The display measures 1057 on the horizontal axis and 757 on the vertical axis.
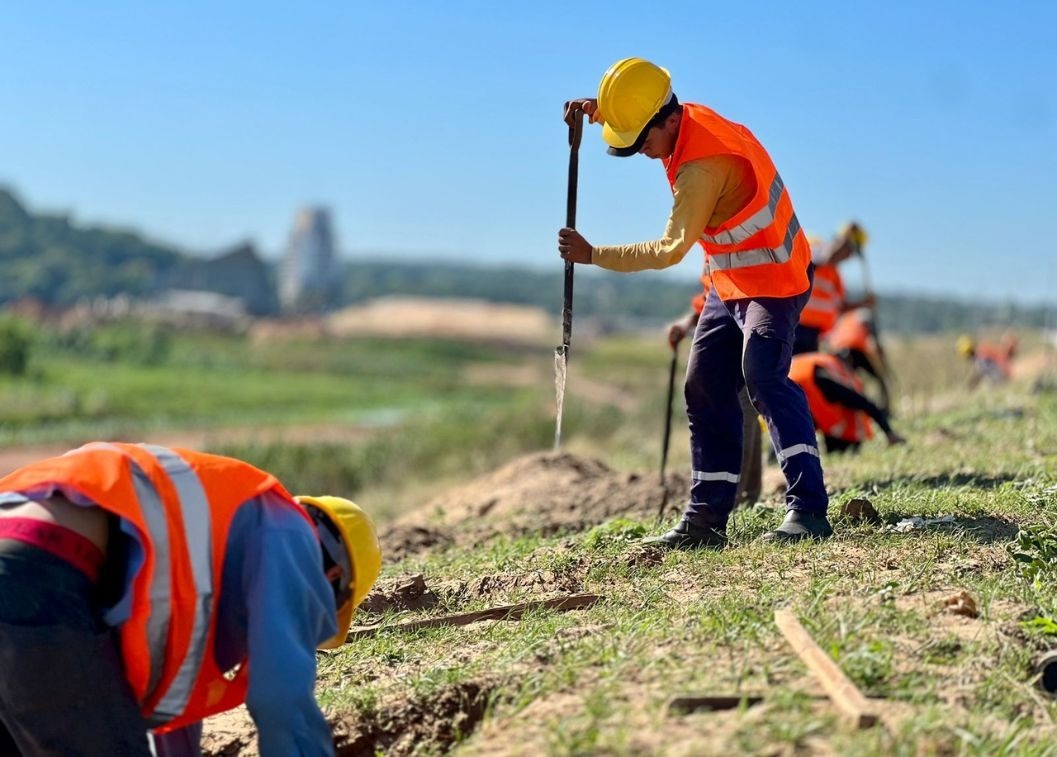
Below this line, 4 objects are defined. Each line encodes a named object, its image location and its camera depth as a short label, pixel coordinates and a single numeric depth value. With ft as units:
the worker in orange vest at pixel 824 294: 30.99
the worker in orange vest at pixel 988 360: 56.32
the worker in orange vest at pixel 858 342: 37.86
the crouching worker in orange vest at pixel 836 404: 27.55
